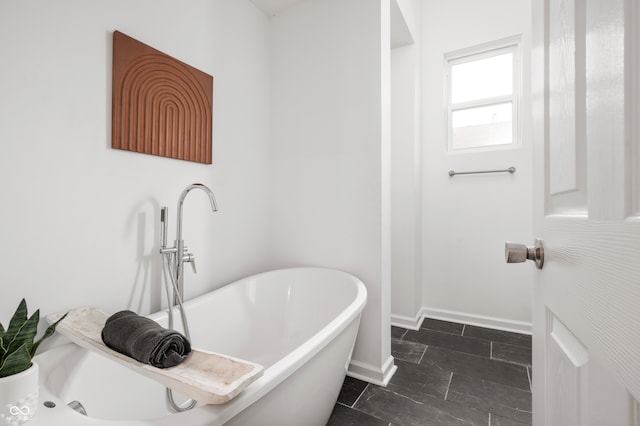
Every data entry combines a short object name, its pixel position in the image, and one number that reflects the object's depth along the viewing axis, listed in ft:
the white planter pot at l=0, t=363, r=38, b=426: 1.98
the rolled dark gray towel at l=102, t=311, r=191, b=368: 2.51
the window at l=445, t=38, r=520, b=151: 8.30
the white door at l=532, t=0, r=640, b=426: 1.01
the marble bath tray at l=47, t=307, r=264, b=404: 2.12
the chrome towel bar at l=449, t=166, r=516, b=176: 7.98
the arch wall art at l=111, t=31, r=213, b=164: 4.25
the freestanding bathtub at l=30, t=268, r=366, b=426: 2.41
